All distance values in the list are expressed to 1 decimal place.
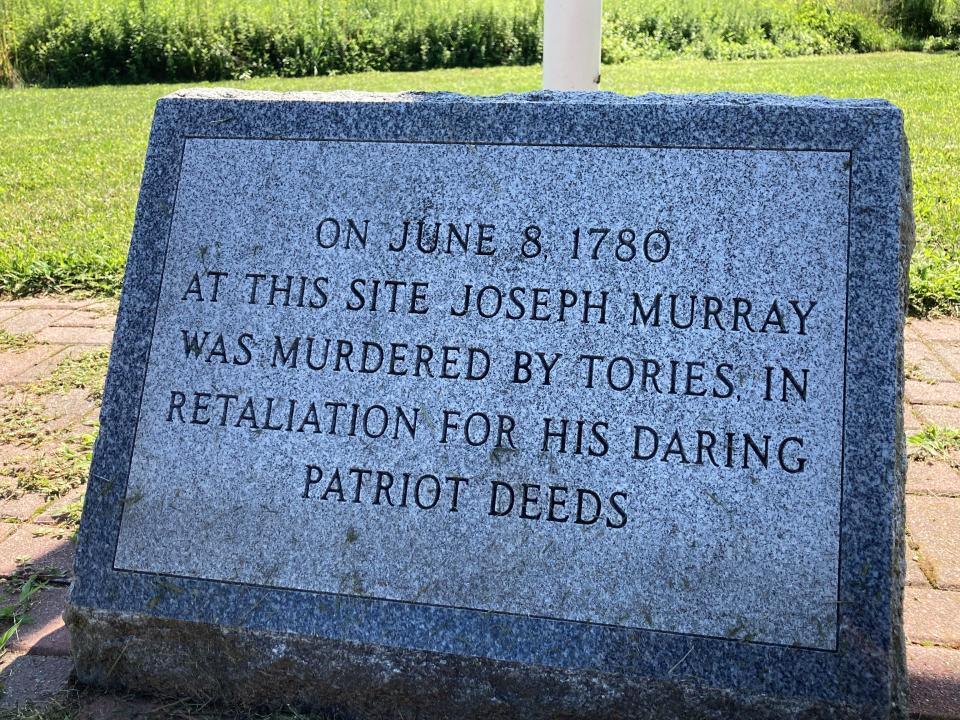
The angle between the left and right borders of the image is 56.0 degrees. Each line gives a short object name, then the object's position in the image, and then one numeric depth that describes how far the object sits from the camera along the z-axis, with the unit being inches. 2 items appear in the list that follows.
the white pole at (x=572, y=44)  51.2
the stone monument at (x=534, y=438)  27.3
